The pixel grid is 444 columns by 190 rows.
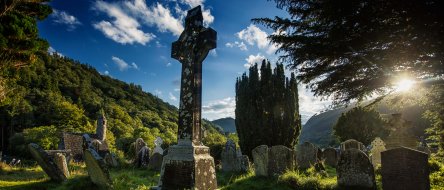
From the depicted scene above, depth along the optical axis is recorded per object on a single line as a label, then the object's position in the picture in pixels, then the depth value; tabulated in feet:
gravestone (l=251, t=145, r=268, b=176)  32.24
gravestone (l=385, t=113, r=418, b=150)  43.29
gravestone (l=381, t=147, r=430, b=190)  21.79
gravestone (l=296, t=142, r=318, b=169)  41.11
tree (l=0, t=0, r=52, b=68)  39.09
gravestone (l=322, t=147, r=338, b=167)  49.19
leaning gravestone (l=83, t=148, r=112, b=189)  22.15
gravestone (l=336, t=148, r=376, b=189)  24.13
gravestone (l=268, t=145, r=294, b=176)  32.23
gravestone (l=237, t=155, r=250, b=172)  40.70
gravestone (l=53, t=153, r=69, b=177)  30.61
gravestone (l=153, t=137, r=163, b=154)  72.91
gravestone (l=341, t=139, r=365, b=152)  46.21
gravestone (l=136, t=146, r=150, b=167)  50.00
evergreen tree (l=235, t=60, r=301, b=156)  51.90
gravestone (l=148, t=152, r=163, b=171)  44.86
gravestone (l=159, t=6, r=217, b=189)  17.15
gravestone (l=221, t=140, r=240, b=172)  42.01
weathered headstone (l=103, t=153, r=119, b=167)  49.29
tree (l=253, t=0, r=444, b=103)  16.25
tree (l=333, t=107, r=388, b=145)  88.38
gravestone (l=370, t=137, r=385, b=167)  44.89
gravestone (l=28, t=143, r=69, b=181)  27.14
